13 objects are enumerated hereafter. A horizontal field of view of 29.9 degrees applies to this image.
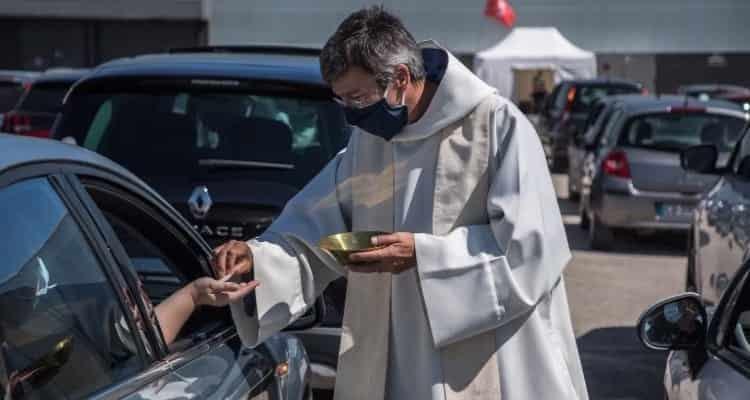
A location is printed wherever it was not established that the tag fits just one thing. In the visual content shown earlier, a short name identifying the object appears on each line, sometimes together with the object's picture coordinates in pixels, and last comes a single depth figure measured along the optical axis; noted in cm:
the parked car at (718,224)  701
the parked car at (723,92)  3114
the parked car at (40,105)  1570
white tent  3294
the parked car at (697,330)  390
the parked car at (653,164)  1302
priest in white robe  332
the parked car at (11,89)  2073
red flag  4138
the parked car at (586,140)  1585
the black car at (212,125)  604
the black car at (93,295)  272
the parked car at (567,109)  2238
